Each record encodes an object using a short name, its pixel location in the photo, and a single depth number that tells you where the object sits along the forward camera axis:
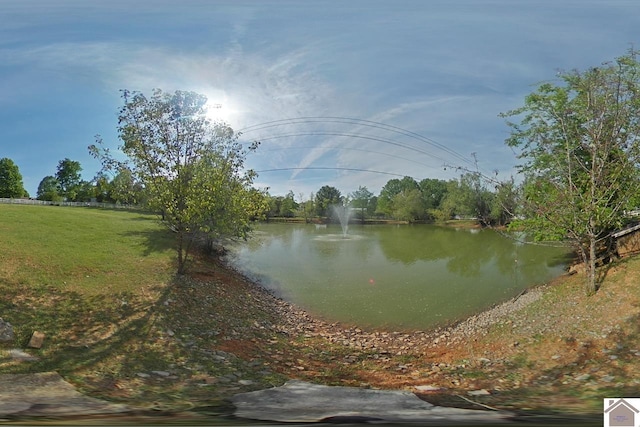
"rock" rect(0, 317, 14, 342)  5.31
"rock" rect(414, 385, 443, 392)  4.84
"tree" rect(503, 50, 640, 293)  8.99
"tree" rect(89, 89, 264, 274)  9.37
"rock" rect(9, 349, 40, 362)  4.75
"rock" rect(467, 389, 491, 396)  4.66
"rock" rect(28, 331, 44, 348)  5.20
